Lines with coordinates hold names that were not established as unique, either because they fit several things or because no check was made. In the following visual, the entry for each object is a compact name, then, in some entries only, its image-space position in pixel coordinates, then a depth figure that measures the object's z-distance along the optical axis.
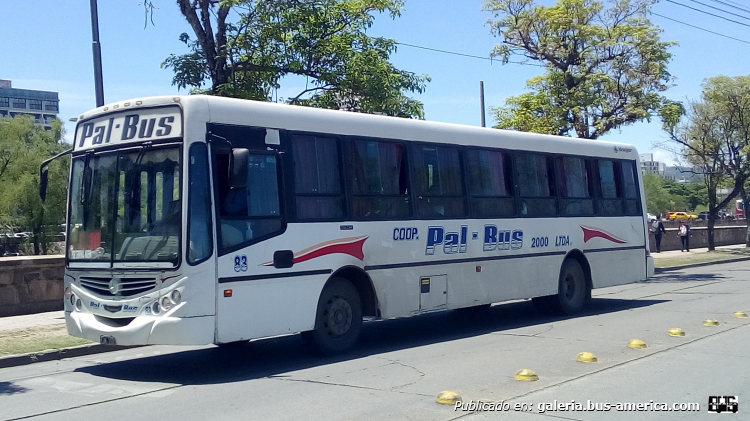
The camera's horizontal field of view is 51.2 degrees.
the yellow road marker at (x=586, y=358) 9.58
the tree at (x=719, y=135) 34.88
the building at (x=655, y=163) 159.95
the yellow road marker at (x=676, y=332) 11.74
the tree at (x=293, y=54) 15.48
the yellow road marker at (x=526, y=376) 8.50
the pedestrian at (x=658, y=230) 34.97
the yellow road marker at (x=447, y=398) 7.37
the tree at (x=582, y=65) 23.12
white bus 8.86
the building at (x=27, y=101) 144.88
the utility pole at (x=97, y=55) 14.24
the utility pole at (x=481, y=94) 30.13
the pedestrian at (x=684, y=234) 36.34
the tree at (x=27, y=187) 32.88
